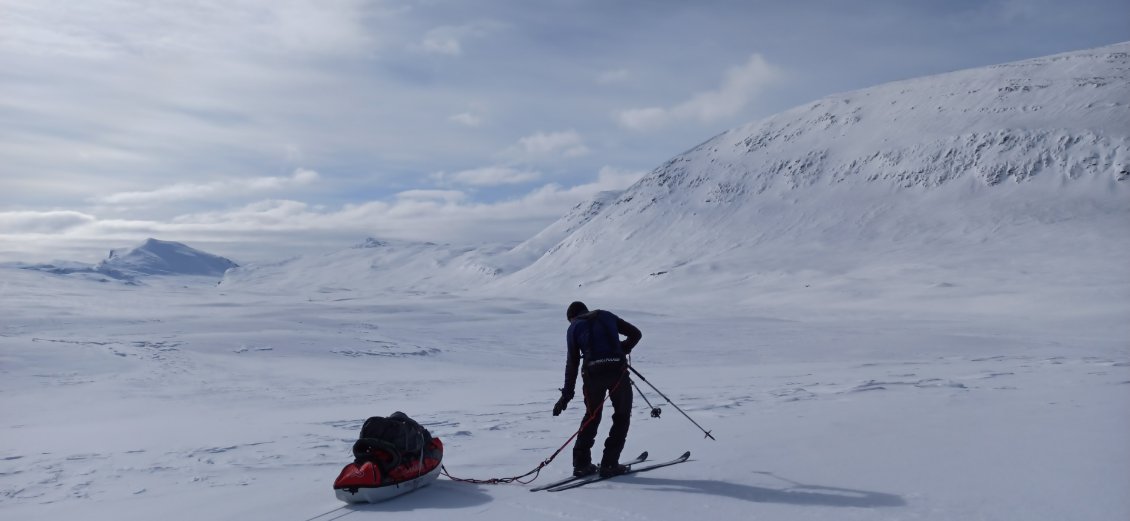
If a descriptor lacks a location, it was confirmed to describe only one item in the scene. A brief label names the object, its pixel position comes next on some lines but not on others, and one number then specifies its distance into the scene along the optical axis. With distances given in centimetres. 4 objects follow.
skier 724
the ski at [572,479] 689
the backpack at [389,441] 680
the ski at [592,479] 685
